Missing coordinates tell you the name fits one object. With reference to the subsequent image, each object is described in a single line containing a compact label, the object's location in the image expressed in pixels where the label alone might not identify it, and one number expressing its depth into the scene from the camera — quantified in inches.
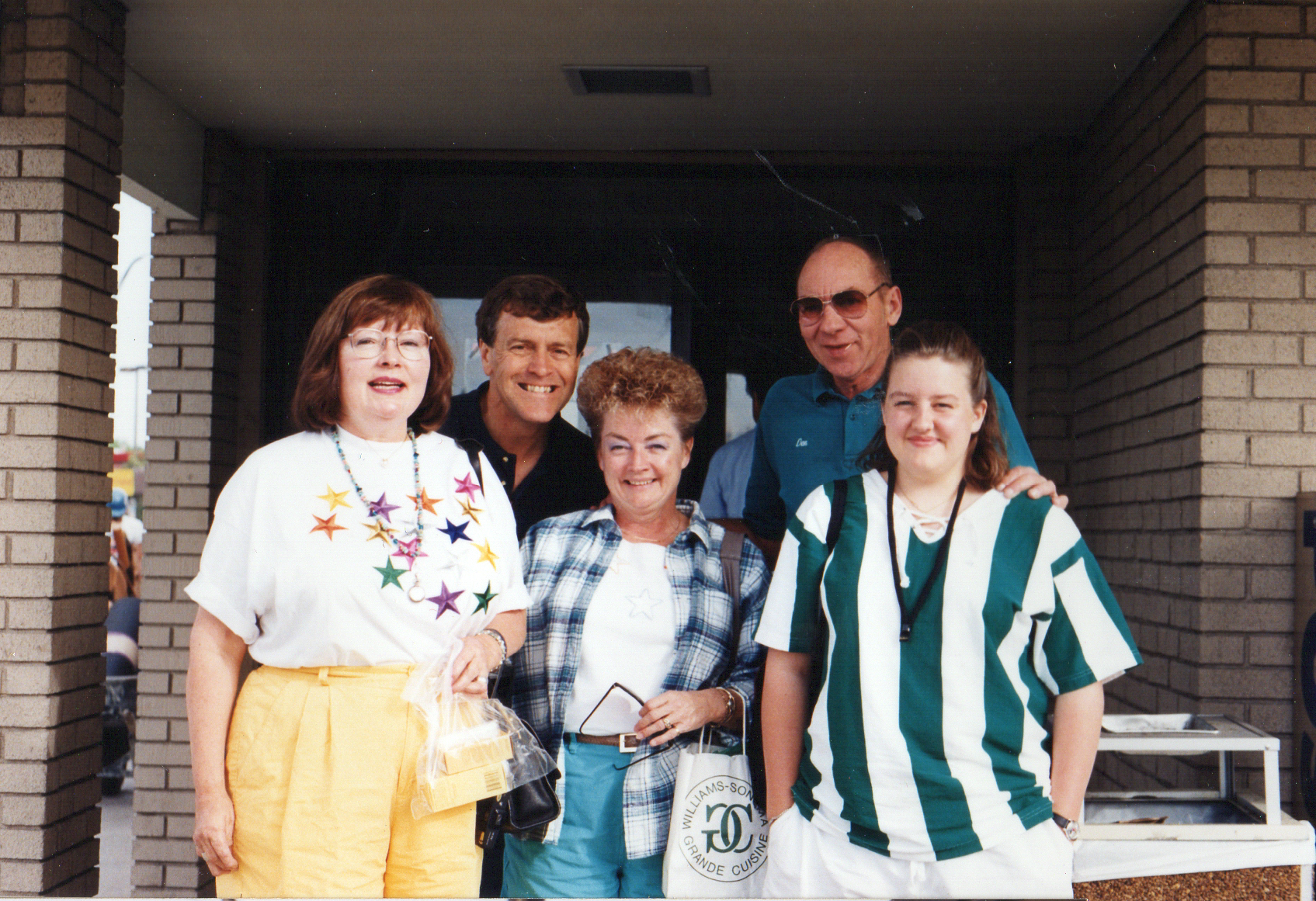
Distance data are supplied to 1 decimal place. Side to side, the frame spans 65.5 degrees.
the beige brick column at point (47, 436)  120.8
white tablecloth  103.4
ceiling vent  134.5
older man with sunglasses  116.6
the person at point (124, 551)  246.8
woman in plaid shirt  100.0
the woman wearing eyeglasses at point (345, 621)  92.0
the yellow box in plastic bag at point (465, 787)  94.7
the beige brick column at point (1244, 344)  119.3
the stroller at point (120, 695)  225.6
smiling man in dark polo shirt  117.5
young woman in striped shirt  91.8
